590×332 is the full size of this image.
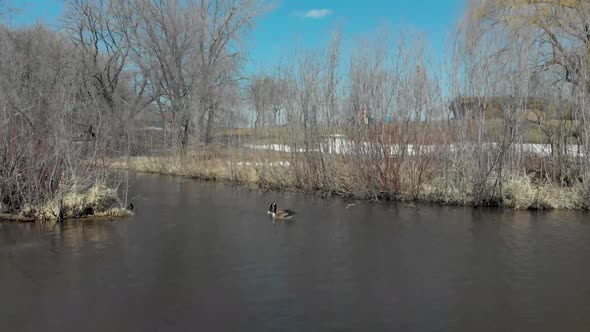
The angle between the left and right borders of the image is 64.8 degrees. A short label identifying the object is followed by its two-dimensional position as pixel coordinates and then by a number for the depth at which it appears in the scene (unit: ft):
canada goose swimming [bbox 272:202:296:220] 29.22
